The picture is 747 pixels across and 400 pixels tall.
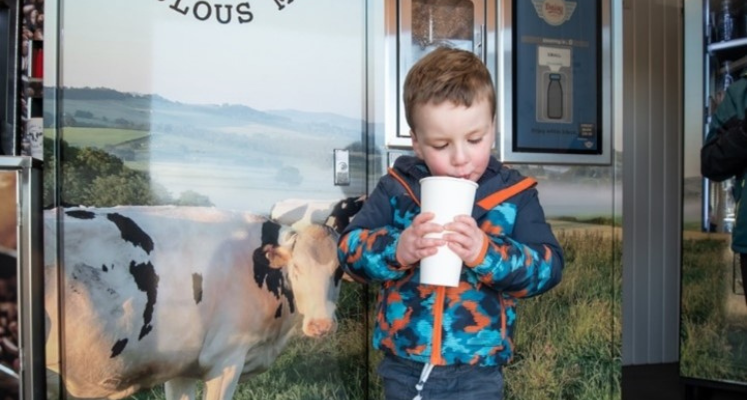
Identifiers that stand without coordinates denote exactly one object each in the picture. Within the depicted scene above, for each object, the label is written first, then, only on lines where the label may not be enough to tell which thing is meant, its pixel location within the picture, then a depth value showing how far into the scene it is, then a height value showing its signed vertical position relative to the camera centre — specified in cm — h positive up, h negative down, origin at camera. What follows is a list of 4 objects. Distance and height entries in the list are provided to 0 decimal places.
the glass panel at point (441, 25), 238 +64
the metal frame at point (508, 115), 247 +31
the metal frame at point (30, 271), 195 -22
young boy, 121 -10
